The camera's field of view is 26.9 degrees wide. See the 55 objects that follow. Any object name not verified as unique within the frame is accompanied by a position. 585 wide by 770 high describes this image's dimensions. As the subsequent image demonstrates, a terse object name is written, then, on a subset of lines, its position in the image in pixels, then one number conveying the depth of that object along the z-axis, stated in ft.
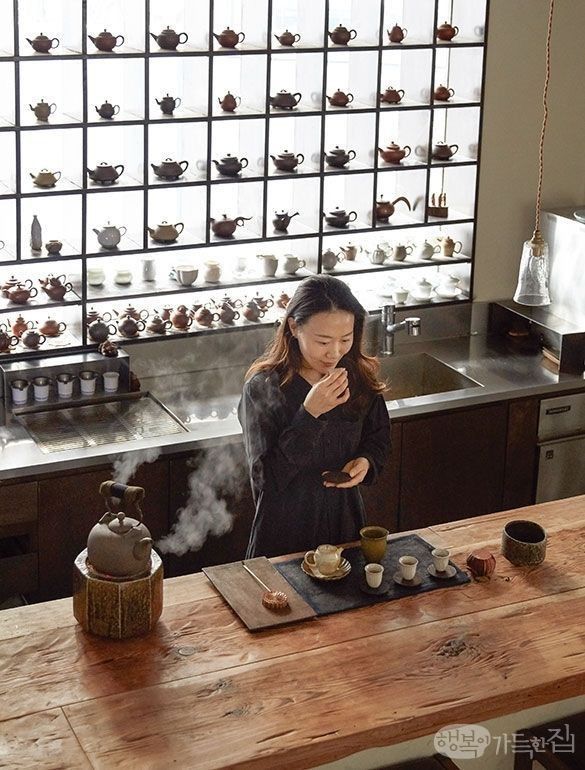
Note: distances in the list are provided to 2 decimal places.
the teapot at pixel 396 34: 17.75
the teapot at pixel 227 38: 16.51
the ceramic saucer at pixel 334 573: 11.49
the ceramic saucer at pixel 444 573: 11.55
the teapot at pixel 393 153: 18.49
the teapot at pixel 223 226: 17.37
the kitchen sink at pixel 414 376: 18.78
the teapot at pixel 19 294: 16.30
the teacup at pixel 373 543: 11.73
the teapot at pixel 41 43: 15.53
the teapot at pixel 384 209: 18.67
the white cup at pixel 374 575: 11.23
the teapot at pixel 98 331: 16.97
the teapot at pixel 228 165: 17.19
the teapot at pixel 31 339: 16.53
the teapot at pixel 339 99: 17.70
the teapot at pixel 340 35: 17.35
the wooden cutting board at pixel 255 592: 10.76
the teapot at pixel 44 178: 16.10
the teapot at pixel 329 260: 18.49
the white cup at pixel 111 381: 16.61
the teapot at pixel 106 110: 16.16
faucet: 18.42
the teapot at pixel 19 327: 16.57
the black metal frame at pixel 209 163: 15.83
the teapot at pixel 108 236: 16.74
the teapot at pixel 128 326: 17.20
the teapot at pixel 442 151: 18.81
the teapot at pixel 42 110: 15.79
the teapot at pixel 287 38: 17.03
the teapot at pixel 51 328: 16.84
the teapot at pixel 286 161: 17.56
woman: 12.32
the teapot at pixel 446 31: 18.13
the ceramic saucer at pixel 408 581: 11.37
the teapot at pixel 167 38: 16.16
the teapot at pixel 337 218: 18.27
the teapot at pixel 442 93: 18.58
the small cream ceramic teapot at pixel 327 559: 11.55
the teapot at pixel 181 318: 17.57
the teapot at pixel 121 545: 10.23
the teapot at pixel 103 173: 16.34
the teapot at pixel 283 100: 17.30
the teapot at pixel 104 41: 15.80
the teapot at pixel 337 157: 18.03
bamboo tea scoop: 10.89
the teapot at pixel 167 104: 16.55
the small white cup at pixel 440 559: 11.53
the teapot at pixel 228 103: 16.98
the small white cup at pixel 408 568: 11.36
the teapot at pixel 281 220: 17.90
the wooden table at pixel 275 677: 9.08
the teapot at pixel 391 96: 18.11
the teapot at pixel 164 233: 16.99
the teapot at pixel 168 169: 16.83
